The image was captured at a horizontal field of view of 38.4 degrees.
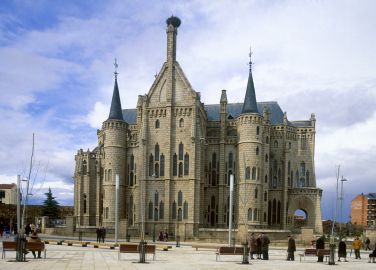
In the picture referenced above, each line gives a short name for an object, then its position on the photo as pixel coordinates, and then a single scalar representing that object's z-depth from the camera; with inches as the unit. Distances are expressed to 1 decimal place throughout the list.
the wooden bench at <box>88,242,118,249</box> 1459.4
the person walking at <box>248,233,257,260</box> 1163.8
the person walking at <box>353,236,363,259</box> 1311.5
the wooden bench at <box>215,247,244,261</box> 1071.0
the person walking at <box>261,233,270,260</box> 1154.7
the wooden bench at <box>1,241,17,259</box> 983.6
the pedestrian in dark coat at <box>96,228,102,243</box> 1826.3
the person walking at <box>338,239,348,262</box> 1191.1
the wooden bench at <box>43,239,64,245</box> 1562.4
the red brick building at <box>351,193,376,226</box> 5556.1
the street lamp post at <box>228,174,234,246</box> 1732.3
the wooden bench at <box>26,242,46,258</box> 978.5
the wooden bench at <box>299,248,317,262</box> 1135.0
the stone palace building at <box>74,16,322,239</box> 2361.0
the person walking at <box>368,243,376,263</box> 1169.1
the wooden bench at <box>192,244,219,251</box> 1459.2
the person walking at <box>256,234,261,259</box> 1180.1
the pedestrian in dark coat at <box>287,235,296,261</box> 1145.4
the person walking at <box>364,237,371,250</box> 1833.2
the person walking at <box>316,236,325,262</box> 1148.6
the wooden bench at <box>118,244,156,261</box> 1039.0
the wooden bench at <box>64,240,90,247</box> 1518.6
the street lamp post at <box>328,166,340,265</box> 1030.3
